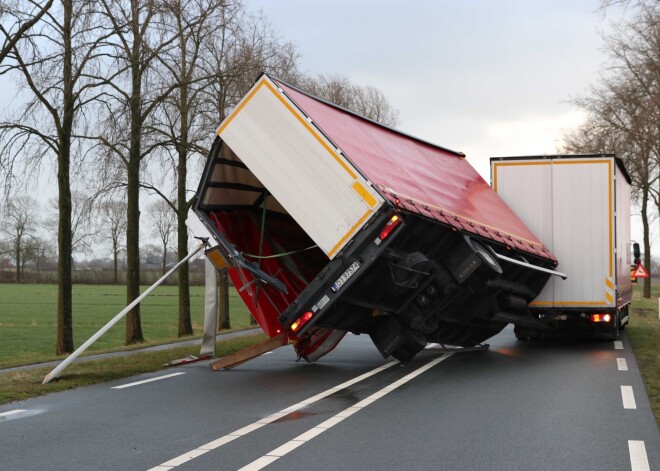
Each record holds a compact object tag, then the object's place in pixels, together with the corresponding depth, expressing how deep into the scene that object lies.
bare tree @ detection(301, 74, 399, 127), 29.95
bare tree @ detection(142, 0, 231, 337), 18.44
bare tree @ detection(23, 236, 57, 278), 102.73
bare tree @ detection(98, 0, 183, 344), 17.42
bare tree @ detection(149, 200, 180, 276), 97.31
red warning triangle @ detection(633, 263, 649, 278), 31.58
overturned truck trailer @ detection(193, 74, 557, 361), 9.77
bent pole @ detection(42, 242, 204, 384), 10.71
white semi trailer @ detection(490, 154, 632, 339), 14.87
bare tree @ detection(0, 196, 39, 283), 101.28
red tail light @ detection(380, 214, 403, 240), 9.47
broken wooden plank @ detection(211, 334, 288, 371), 11.34
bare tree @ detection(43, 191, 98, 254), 19.98
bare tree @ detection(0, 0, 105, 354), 16.28
